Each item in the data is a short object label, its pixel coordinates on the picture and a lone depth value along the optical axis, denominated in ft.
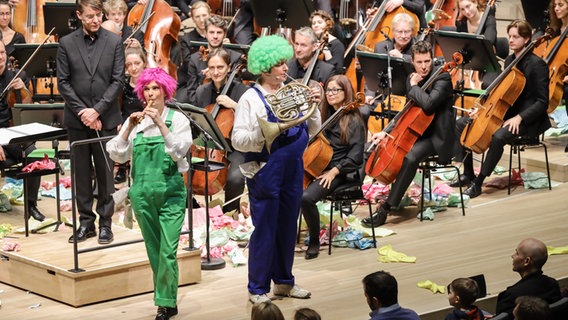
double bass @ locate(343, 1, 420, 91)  58.21
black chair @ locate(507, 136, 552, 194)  50.48
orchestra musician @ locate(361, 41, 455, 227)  46.22
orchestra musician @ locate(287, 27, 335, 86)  49.33
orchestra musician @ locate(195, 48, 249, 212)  47.25
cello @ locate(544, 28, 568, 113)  53.34
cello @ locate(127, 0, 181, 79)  57.41
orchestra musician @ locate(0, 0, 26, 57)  57.61
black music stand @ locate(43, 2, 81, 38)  55.85
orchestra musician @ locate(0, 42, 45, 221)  47.40
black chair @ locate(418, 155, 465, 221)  47.50
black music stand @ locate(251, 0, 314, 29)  56.30
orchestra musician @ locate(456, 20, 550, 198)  49.98
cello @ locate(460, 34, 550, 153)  49.45
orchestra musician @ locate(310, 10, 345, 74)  53.74
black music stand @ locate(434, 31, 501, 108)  49.88
